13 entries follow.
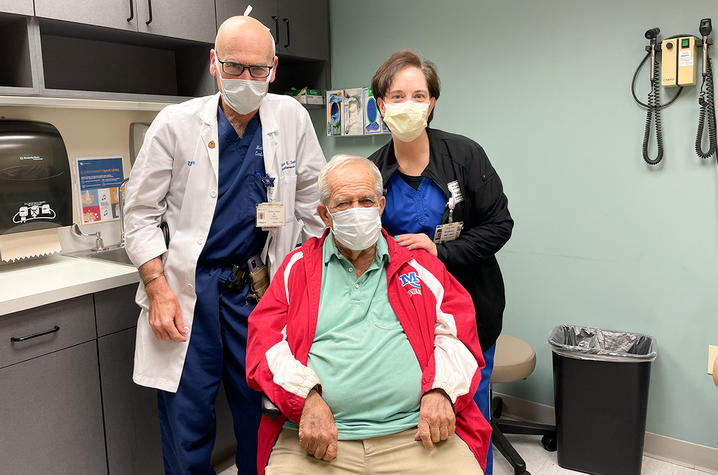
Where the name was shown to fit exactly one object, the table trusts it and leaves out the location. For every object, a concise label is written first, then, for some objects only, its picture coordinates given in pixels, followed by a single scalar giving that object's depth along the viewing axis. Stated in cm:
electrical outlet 224
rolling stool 257
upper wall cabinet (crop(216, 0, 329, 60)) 290
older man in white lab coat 179
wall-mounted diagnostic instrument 230
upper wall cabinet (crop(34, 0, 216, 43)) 212
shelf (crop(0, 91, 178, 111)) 208
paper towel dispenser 221
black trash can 241
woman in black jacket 182
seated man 147
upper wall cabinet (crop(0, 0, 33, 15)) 194
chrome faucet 277
